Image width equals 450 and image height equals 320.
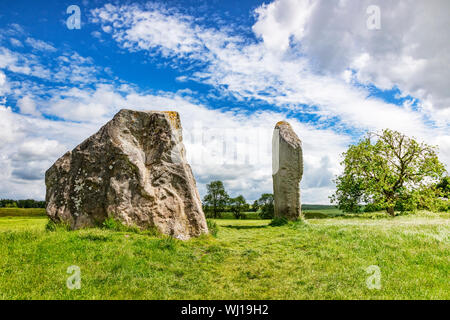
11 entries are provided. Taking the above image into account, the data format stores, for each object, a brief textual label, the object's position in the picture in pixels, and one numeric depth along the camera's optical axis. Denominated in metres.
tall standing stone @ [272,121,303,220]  19.78
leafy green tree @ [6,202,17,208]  55.17
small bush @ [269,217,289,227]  19.42
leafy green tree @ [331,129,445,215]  26.10
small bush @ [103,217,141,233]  11.68
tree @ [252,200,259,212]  44.59
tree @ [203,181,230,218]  41.78
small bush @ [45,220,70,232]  12.08
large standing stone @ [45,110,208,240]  12.30
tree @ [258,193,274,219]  43.12
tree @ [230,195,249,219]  43.71
